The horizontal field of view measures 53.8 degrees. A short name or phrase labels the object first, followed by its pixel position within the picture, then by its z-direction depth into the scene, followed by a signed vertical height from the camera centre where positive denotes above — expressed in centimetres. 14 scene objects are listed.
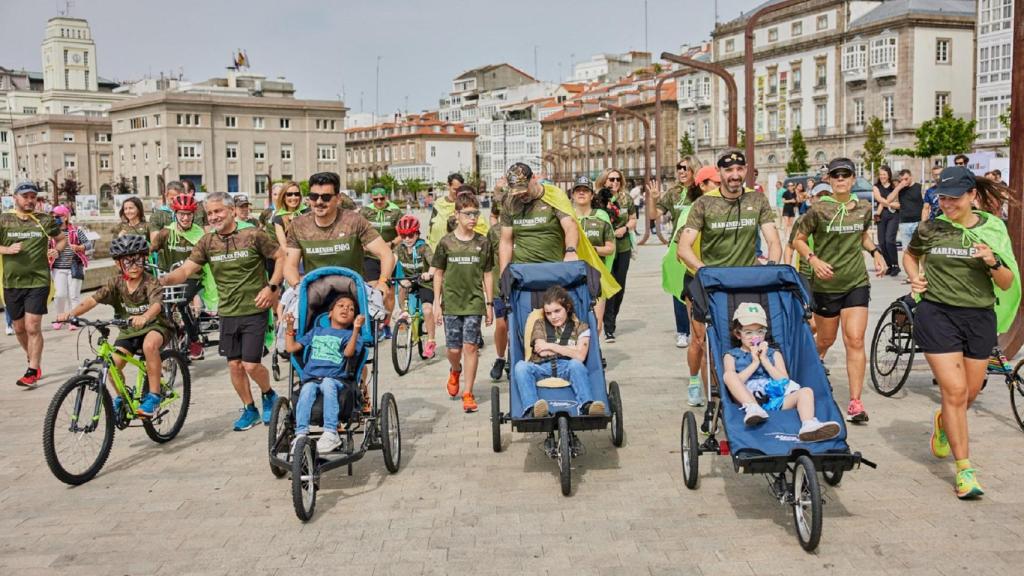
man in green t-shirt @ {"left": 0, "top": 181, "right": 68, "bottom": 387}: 1045 -54
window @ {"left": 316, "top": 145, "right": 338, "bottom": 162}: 11850 +681
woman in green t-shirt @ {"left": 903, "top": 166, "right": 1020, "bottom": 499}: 622 -61
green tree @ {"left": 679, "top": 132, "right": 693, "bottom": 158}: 8734 +493
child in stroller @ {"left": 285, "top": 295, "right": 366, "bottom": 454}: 627 -96
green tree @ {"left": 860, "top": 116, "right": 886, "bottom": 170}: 6725 +353
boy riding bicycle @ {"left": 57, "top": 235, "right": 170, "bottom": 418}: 784 -69
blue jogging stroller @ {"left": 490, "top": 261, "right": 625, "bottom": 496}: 650 -120
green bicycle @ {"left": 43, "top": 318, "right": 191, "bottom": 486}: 671 -141
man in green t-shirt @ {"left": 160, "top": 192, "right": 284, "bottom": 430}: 812 -57
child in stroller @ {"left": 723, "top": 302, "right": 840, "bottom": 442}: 589 -109
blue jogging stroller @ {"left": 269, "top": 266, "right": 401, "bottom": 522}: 611 -132
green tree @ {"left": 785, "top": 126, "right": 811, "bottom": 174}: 7650 +315
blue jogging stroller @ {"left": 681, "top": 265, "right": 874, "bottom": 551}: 540 -128
